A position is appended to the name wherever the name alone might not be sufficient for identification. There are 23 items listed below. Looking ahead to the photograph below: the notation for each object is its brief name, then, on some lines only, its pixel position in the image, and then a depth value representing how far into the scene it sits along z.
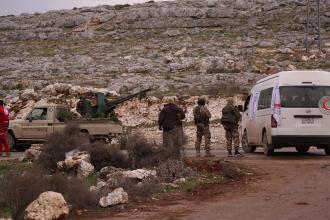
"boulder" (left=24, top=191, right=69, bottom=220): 8.84
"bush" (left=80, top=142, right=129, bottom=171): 14.77
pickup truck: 23.20
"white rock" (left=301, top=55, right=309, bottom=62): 44.80
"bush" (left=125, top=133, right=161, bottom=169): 14.69
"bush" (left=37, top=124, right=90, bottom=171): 15.11
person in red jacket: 19.61
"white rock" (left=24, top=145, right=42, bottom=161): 17.33
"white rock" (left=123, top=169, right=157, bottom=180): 12.32
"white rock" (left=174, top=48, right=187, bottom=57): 49.47
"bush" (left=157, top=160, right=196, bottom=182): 13.08
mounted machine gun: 24.41
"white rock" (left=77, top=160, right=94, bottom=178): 13.50
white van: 17.00
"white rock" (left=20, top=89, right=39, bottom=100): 36.25
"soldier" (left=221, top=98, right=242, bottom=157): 18.45
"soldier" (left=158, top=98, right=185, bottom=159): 17.97
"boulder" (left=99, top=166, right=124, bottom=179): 13.49
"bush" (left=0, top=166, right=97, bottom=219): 9.48
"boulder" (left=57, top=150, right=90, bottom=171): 14.12
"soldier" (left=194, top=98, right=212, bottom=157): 18.36
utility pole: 49.58
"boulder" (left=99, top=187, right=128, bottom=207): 10.35
